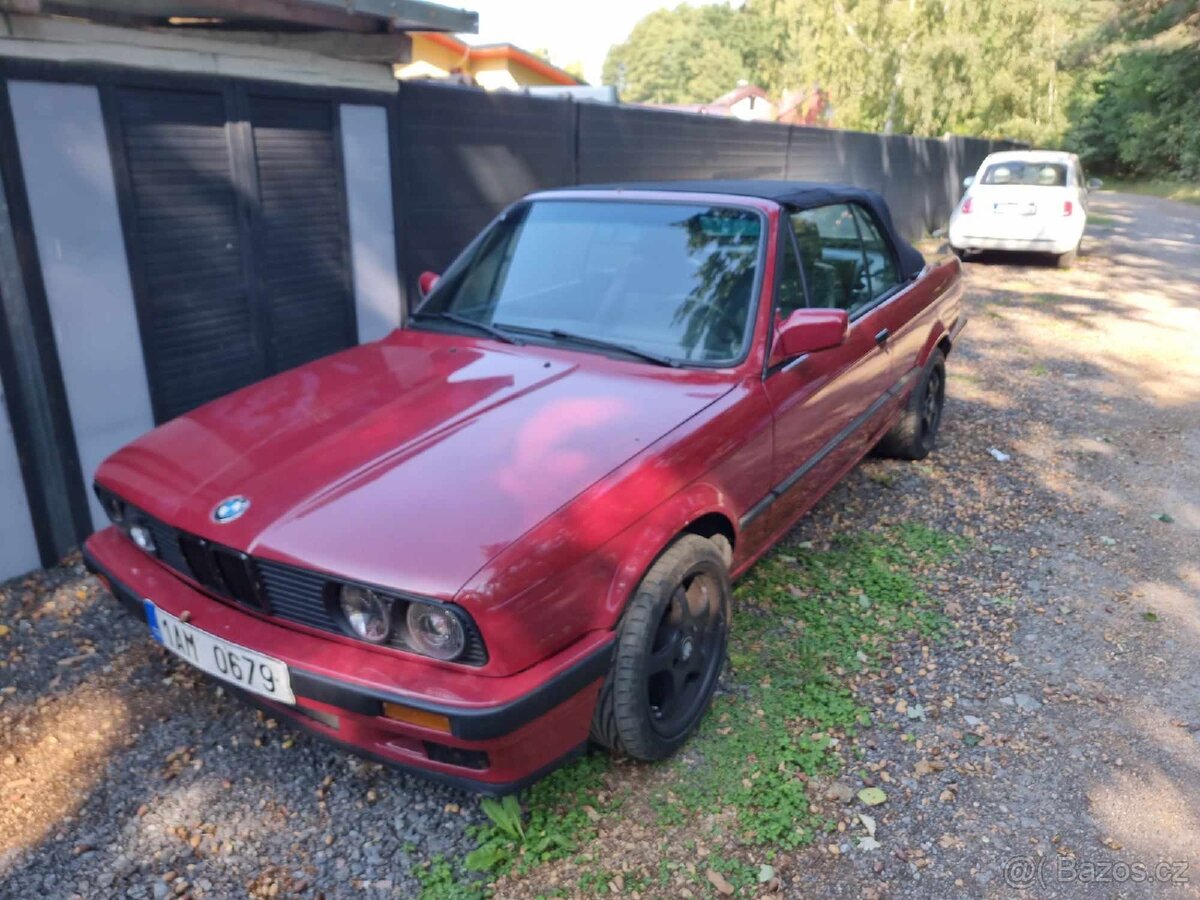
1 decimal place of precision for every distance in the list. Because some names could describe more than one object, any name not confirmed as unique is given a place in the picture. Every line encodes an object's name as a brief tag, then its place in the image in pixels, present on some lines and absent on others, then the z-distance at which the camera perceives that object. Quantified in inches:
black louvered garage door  176.1
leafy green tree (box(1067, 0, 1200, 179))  1168.8
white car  508.1
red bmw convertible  90.5
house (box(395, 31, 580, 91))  722.2
